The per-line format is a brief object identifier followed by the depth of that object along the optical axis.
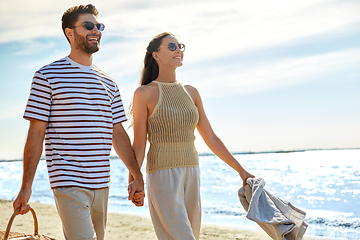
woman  3.33
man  2.76
